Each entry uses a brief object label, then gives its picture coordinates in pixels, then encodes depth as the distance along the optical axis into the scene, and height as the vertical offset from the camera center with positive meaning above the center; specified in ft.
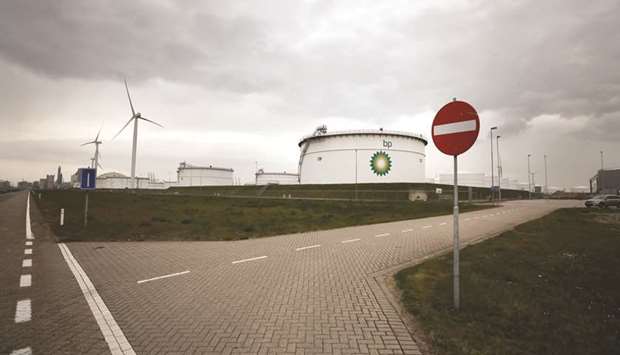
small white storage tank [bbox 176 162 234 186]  340.59 +20.28
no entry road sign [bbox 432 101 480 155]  15.60 +3.50
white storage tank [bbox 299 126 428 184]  206.80 +26.07
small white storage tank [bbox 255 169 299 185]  308.81 +16.18
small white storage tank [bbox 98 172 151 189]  458.50 +16.43
